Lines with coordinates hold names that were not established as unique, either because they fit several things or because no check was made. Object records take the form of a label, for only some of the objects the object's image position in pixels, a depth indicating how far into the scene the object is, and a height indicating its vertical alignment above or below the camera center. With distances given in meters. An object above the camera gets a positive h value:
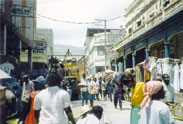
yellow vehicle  20.83 +0.36
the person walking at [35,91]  4.36 -0.48
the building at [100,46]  45.31 +5.20
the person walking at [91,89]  10.65 -1.12
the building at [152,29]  11.11 +2.47
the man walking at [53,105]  3.34 -0.58
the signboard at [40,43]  41.84 +5.56
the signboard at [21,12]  15.42 +4.43
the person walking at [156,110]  2.78 -0.58
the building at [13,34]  14.64 +3.18
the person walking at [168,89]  7.62 -0.78
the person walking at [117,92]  10.24 -1.17
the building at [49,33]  66.50 +12.55
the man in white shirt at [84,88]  11.15 -1.03
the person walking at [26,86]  6.81 -0.54
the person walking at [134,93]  4.16 -0.49
